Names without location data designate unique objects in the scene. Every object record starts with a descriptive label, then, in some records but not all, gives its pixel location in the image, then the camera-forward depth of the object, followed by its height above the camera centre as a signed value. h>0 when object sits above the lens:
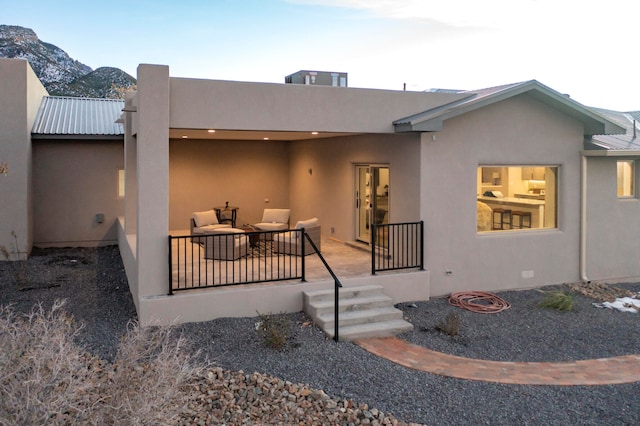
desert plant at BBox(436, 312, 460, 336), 8.38 -2.02
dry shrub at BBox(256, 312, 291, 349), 7.50 -1.93
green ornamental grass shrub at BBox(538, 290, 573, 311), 9.83 -1.90
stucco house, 8.85 +0.58
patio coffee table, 13.33 -0.92
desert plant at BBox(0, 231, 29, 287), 11.21 -1.59
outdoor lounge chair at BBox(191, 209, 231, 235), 13.13 -0.54
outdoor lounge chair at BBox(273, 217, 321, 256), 11.77 -0.83
